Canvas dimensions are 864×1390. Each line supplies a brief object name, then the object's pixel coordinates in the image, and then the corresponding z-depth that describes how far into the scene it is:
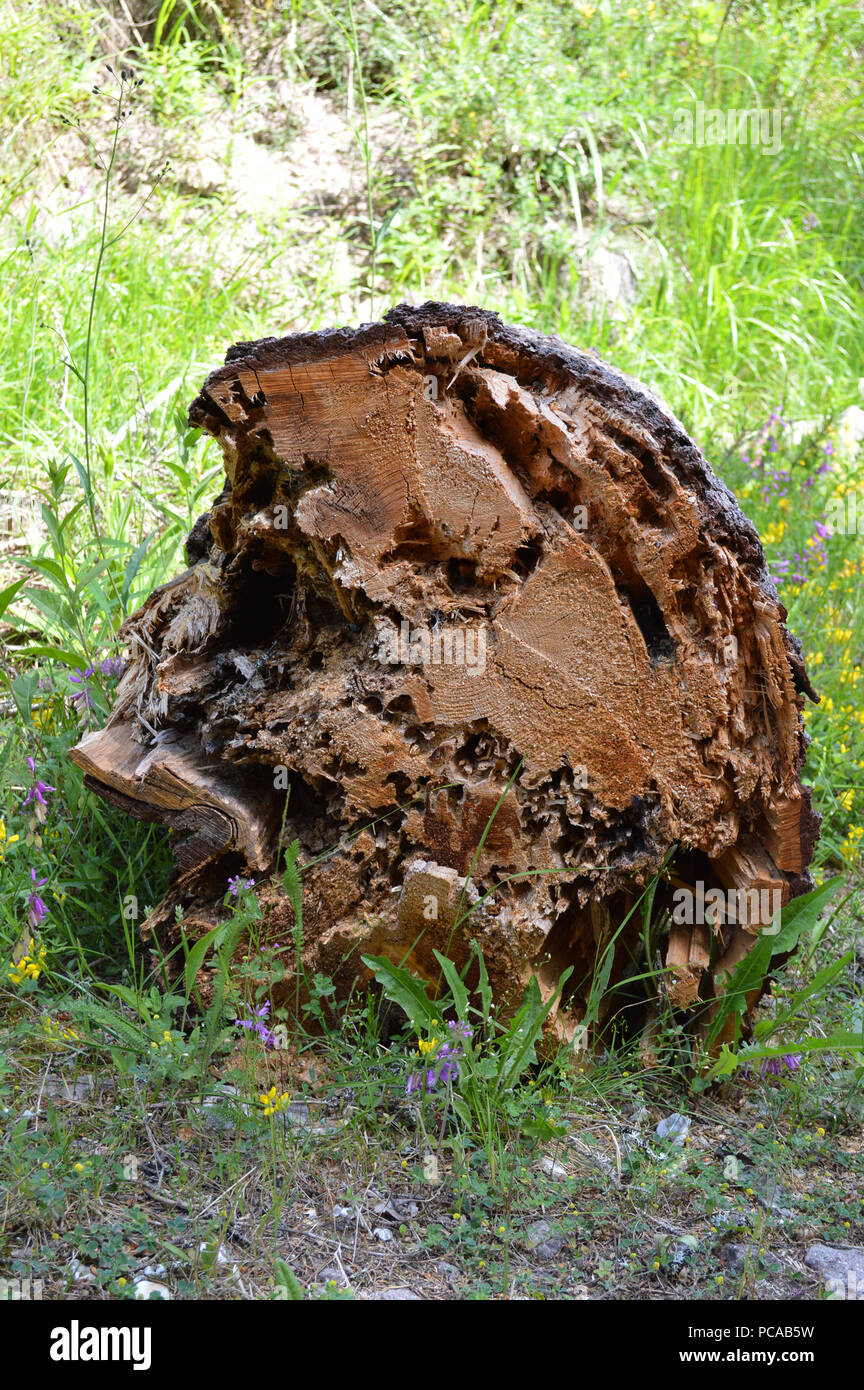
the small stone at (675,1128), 2.28
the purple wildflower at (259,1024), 2.14
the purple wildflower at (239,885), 2.25
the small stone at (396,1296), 1.89
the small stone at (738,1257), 2.00
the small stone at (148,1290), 1.82
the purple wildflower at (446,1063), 2.13
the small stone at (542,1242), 2.00
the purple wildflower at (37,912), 2.40
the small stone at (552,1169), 2.17
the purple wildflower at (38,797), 2.61
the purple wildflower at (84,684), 2.87
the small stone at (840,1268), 1.98
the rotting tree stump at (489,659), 2.23
